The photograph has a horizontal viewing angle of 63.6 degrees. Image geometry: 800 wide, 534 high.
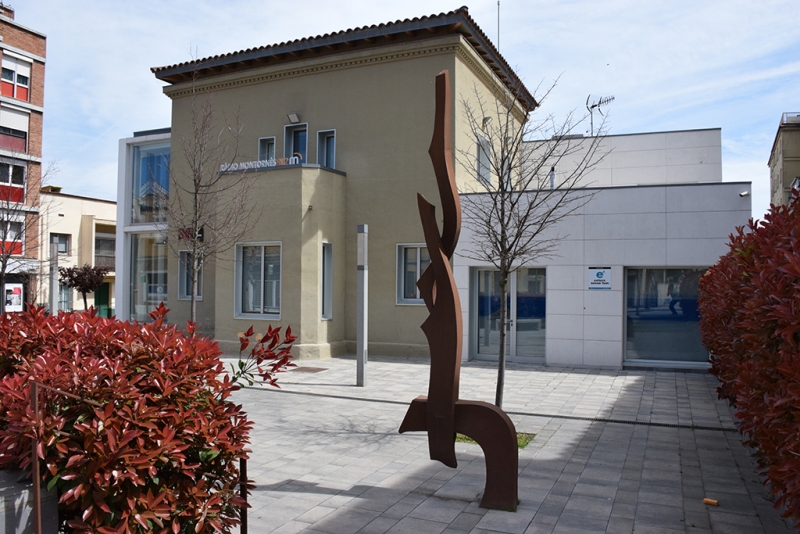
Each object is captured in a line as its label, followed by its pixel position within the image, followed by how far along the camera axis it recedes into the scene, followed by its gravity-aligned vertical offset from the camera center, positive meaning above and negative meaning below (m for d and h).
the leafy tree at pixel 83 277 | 33.28 +0.14
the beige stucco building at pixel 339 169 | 15.94 +2.91
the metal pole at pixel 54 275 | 15.43 +0.11
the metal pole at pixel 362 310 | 11.88 -0.52
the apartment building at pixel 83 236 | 40.97 +2.97
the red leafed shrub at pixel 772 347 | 3.71 -0.45
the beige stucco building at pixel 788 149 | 51.41 +11.00
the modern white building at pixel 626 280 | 13.85 +0.09
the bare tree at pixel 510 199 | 8.41 +1.74
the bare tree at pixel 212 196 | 12.09 +2.08
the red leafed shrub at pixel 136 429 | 3.22 -0.79
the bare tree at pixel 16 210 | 15.48 +2.49
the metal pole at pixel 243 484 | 4.11 -1.29
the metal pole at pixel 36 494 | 3.07 -1.02
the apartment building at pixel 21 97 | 36.36 +10.65
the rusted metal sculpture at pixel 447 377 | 5.59 -0.87
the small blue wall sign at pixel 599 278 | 14.42 +0.14
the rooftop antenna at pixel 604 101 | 18.73 +5.45
